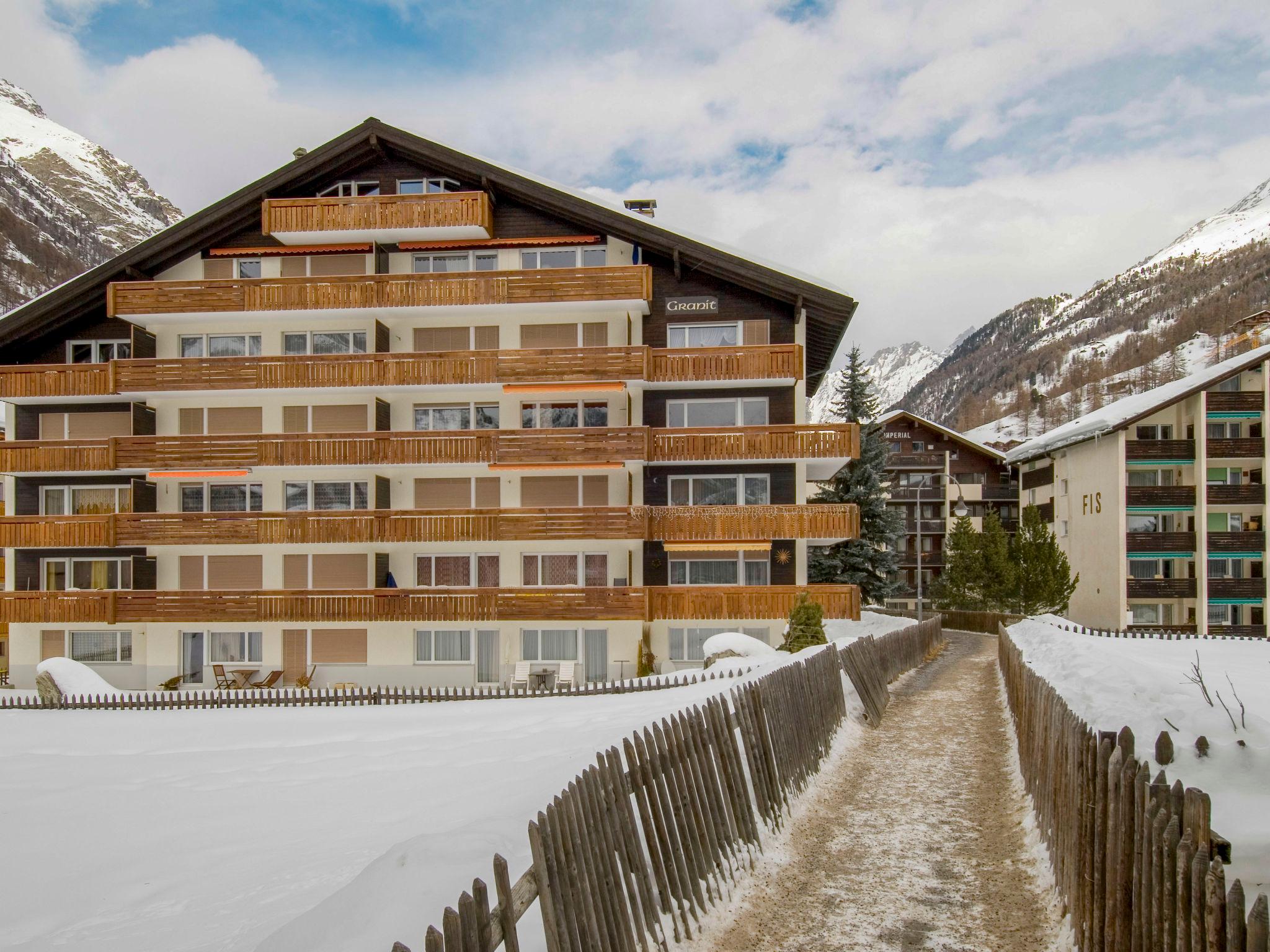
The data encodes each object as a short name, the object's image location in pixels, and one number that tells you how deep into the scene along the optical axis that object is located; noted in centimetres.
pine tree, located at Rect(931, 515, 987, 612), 5269
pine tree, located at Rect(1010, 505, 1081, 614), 4625
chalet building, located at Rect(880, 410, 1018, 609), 7269
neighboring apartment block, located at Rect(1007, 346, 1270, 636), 4653
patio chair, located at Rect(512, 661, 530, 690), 2831
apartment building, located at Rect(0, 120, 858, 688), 2833
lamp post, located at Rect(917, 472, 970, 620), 7281
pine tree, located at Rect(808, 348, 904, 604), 4397
